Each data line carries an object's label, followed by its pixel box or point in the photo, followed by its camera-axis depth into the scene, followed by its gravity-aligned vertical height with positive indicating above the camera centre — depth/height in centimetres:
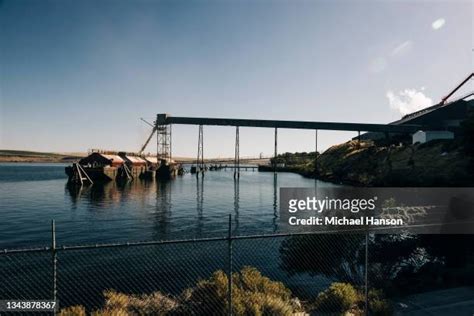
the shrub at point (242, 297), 840 -365
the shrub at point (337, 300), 896 -371
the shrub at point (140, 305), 881 -396
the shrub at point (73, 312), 761 -344
